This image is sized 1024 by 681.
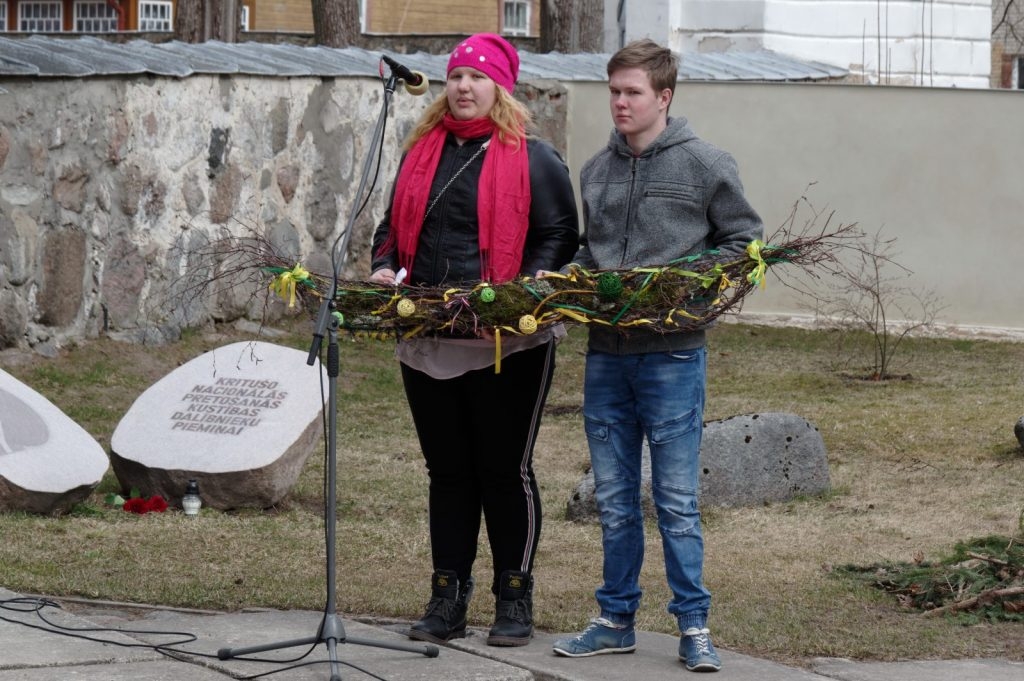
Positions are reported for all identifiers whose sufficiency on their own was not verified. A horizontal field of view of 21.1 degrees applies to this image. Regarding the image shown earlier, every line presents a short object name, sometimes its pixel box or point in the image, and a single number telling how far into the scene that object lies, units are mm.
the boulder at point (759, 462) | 11831
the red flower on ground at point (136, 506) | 11198
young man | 7517
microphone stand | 7230
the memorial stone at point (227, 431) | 11361
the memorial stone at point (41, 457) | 10669
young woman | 7765
